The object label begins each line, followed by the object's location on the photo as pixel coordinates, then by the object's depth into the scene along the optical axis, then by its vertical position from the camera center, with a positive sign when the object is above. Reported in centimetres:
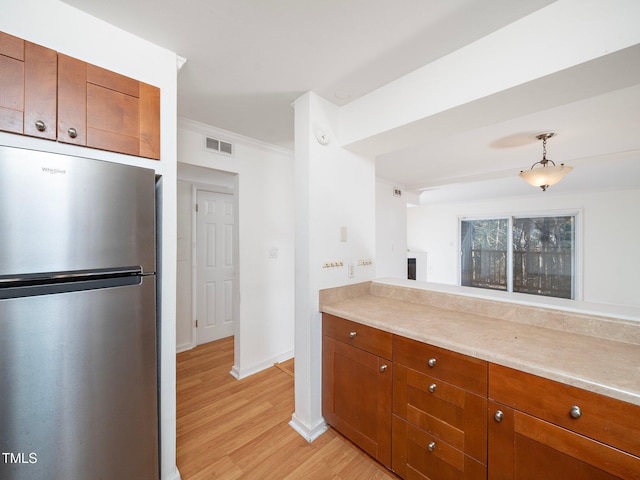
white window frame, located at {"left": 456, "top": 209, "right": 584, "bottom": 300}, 532 +0
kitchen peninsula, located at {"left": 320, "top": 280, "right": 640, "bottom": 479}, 88 -63
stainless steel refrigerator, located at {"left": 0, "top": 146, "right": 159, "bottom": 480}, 93 -33
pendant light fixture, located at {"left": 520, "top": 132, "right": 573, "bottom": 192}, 249 +67
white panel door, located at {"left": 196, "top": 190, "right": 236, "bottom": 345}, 333 -38
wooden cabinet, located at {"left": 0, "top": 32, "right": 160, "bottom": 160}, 101 +61
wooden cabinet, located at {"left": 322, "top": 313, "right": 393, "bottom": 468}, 147 -91
